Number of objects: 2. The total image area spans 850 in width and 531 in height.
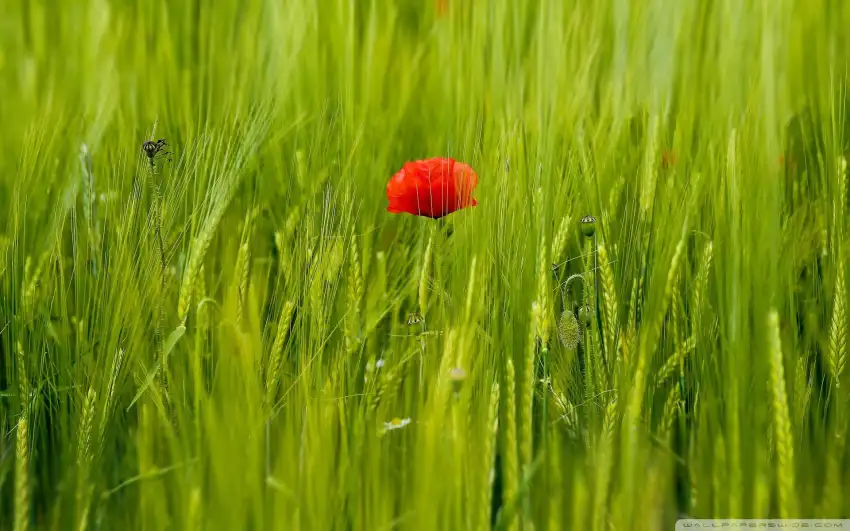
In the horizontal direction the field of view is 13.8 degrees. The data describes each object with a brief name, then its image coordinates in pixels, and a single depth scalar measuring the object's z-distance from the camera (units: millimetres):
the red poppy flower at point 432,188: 2464
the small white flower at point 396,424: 2445
